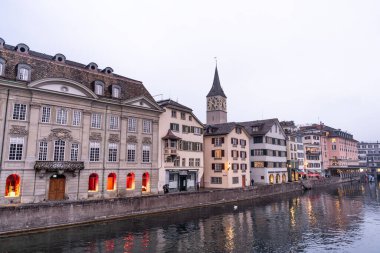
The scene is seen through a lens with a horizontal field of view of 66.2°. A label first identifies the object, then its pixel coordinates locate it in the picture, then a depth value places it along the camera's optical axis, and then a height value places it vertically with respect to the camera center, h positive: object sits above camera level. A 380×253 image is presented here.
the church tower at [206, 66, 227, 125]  115.81 +26.53
